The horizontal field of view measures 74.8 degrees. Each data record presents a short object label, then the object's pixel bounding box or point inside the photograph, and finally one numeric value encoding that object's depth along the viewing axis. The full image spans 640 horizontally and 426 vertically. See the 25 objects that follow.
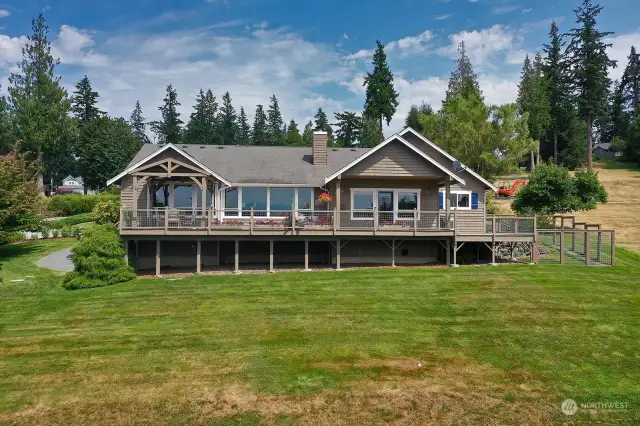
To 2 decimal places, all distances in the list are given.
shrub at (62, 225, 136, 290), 16.92
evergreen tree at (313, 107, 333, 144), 84.56
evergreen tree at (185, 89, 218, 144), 83.50
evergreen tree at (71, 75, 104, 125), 76.25
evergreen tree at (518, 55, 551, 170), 50.03
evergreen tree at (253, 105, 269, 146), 85.25
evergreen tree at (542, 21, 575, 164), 56.66
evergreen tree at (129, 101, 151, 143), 106.57
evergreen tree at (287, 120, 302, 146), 77.12
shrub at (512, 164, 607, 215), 26.25
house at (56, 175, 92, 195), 103.14
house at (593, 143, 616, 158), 72.56
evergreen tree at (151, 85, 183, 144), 83.25
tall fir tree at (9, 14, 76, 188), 45.50
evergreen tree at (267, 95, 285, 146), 90.39
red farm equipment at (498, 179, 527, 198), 43.41
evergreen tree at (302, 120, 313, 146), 70.88
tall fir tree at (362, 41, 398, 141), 60.16
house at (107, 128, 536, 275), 19.05
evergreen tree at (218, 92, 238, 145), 85.44
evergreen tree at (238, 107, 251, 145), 90.27
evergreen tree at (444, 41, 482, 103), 60.81
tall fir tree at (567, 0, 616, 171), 53.75
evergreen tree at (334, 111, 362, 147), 78.31
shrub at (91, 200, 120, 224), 23.78
